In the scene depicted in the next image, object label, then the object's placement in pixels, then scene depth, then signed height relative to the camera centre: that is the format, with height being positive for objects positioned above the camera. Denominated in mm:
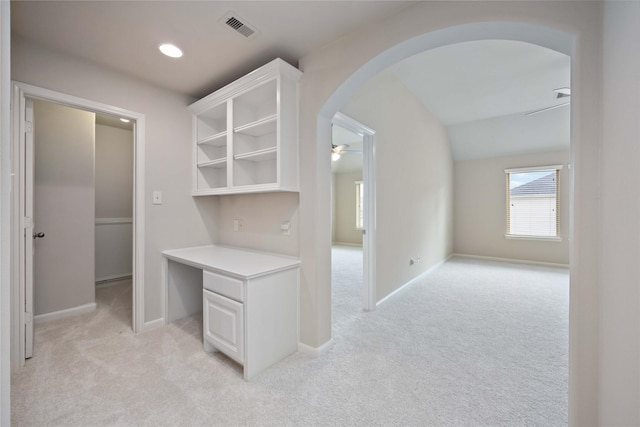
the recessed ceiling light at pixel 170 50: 1943 +1280
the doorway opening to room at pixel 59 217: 1879 -51
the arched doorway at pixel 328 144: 1154 +400
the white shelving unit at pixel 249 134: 2008 +748
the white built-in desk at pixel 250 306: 1751 -698
